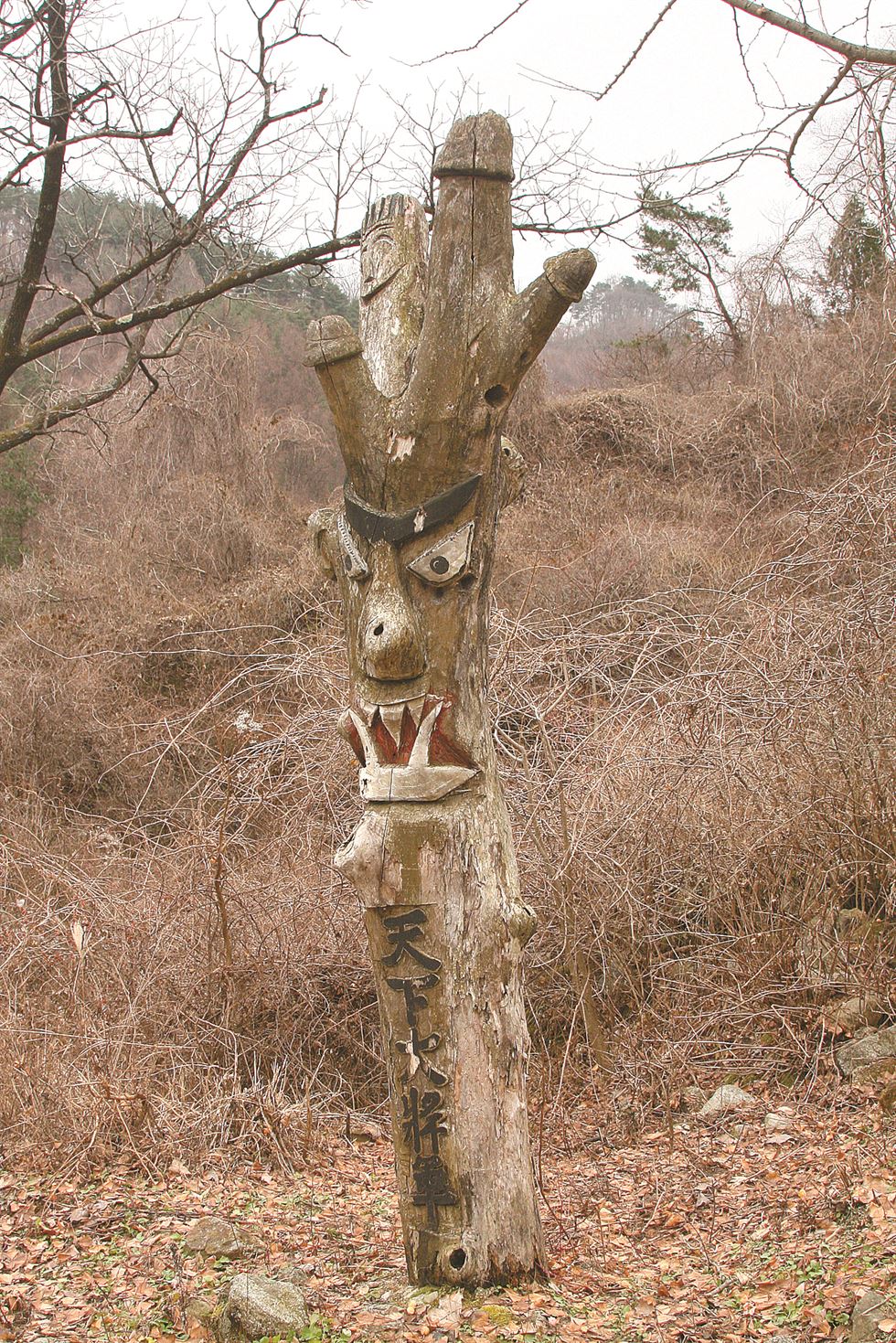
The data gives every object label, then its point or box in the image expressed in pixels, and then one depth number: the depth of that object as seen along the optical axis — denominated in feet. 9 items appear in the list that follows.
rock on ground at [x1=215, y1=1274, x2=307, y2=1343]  10.86
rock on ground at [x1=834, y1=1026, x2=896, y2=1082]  15.87
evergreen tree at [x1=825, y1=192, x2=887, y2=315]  47.21
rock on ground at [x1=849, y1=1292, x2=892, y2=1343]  9.59
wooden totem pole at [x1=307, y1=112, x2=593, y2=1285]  10.10
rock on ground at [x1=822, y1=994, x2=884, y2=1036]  16.88
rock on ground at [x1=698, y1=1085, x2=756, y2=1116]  16.22
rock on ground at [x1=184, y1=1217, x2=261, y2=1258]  12.96
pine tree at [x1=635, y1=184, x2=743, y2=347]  56.75
